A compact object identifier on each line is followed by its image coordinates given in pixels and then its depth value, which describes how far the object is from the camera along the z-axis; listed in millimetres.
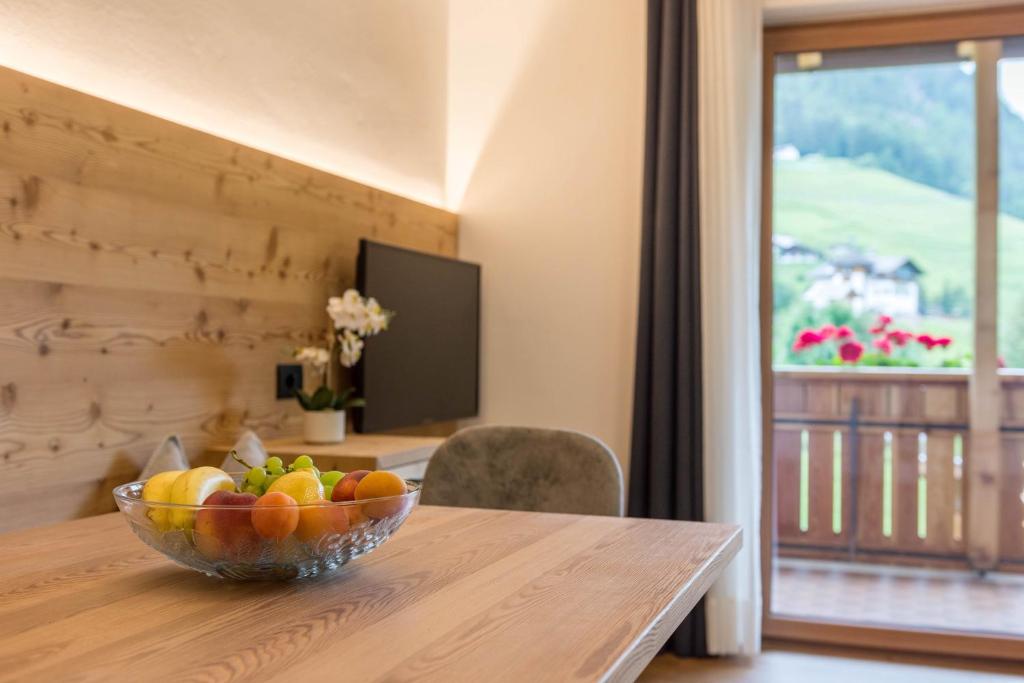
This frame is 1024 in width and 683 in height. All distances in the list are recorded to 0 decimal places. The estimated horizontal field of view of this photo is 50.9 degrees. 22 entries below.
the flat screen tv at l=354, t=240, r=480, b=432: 3334
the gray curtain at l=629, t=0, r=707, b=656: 3764
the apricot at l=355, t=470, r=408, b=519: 1265
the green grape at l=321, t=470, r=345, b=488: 1342
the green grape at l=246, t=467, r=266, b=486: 1286
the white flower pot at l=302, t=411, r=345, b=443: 3072
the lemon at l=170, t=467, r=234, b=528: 1226
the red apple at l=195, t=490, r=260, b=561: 1154
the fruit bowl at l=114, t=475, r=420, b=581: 1157
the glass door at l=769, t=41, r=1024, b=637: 3662
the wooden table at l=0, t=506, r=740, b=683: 946
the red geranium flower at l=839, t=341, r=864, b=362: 3779
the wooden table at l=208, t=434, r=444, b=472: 2848
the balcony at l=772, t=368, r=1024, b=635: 3668
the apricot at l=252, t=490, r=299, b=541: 1152
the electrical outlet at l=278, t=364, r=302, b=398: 3113
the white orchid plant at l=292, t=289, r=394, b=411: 3084
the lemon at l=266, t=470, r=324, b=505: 1241
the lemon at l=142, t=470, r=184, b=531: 1270
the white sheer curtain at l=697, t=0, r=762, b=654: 3717
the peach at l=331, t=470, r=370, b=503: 1286
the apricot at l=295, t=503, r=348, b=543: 1186
